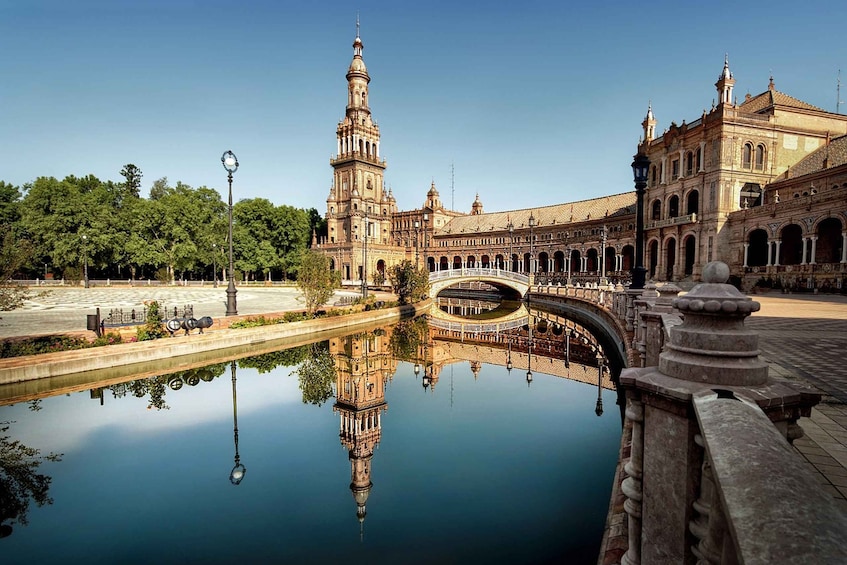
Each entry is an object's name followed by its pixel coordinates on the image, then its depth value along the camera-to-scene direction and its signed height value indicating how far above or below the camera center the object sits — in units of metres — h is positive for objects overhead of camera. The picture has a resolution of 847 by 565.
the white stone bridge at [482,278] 45.91 -2.05
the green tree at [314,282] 23.94 -1.23
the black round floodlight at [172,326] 16.38 -2.48
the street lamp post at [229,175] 19.50 +4.06
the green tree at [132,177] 78.12 +15.66
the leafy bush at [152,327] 15.70 -2.47
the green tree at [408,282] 35.34 -1.88
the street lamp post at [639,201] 11.58 +1.64
